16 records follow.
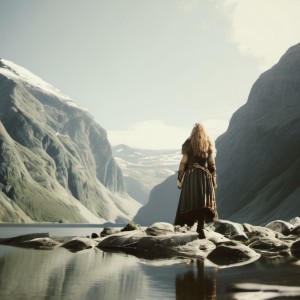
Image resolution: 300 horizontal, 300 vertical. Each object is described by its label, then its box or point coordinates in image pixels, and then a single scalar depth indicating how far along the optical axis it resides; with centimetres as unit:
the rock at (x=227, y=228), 1890
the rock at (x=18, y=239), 1430
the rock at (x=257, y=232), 1802
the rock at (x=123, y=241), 1209
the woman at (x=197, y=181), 1085
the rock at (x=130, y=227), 1758
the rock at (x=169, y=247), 993
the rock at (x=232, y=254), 873
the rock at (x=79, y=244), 1310
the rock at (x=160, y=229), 1458
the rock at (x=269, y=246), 1153
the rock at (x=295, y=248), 1085
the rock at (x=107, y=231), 2153
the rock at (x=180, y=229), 1597
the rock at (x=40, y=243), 1303
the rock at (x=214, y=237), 1182
